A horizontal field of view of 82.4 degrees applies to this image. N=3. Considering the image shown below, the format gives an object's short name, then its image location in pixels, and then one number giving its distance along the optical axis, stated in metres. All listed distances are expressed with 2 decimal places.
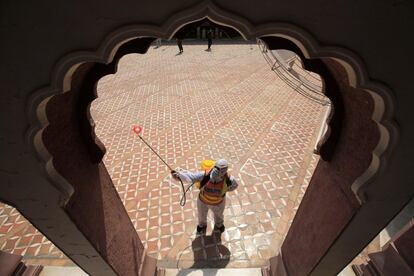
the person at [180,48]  12.86
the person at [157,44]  14.65
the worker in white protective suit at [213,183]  2.67
